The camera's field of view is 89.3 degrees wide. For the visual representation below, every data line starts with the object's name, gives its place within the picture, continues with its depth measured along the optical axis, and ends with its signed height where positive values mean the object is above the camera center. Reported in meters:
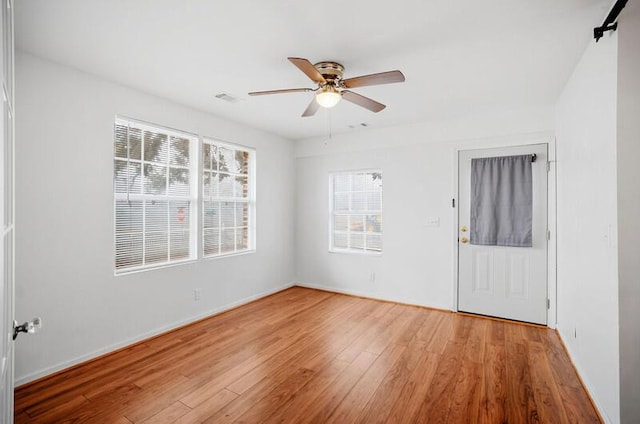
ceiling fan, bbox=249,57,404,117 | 2.30 +0.95
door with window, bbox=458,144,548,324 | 3.78 -0.27
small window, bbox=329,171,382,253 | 4.94 -0.04
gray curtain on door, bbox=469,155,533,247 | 3.81 +0.11
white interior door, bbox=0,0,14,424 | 1.07 -0.08
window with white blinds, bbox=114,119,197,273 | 3.19 +0.15
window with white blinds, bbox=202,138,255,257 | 4.09 +0.15
